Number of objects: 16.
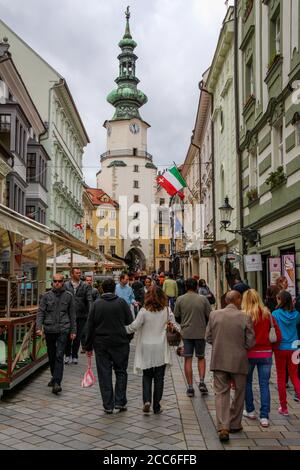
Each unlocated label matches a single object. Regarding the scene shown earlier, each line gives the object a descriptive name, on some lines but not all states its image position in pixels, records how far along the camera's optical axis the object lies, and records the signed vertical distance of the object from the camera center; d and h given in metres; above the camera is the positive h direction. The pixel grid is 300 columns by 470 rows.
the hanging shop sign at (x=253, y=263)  15.19 +0.48
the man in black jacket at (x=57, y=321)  8.75 -0.61
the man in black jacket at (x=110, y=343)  7.37 -0.81
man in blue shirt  14.34 -0.19
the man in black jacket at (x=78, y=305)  11.71 -0.49
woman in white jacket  7.35 -0.83
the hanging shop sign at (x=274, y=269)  13.00 +0.27
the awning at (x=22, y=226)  8.45 +0.94
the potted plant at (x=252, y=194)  17.00 +2.64
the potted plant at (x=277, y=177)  13.46 +2.51
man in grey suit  6.33 -0.85
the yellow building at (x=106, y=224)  81.38 +8.51
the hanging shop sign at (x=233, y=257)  18.98 +0.80
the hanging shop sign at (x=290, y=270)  11.88 +0.22
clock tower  86.44 +18.98
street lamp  16.83 +1.48
